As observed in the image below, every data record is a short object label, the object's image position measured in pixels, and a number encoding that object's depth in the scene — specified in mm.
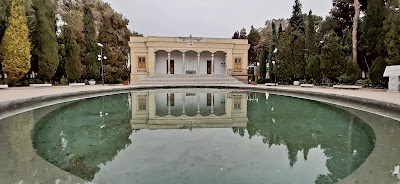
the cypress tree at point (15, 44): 16234
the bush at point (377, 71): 13766
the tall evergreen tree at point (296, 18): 36250
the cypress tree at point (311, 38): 19688
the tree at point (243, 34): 43725
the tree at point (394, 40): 12688
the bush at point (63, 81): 20547
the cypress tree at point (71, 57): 20547
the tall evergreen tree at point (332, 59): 16938
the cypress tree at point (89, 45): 22119
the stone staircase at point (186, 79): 23250
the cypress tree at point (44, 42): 18469
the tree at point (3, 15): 16375
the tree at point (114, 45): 25123
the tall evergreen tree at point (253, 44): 38531
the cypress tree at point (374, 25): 16203
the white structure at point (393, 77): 11602
